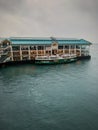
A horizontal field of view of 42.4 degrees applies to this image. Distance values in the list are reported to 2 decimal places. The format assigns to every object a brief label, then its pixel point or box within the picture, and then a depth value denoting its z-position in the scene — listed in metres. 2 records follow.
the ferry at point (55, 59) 85.38
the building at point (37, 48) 88.51
